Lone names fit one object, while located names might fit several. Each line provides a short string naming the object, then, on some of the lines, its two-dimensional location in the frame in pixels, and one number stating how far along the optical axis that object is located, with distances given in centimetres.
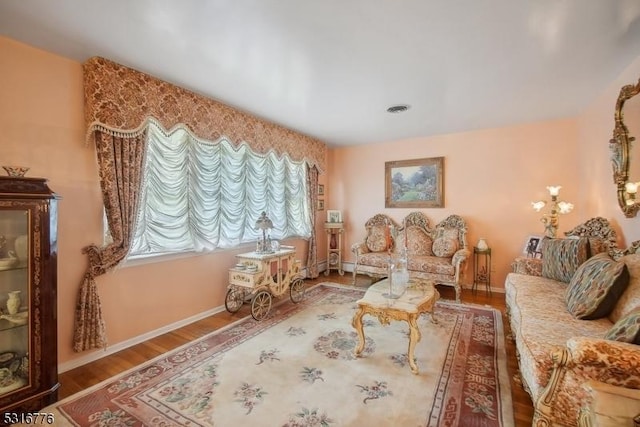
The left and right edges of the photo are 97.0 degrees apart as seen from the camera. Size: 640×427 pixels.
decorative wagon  338
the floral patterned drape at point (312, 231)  523
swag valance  245
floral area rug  181
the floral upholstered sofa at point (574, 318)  132
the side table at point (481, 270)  456
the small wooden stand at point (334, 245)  558
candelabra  368
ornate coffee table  232
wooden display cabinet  185
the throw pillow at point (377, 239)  509
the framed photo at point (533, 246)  381
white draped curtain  298
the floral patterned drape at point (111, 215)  242
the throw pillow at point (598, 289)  196
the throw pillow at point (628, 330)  137
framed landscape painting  497
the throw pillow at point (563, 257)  279
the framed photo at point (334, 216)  570
